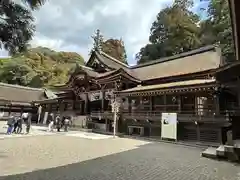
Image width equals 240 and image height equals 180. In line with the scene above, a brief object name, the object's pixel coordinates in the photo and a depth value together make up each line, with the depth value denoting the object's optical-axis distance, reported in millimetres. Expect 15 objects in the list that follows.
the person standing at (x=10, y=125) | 12650
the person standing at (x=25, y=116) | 14451
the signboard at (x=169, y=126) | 11227
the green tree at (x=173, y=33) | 26918
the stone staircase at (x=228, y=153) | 6212
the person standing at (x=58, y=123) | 15424
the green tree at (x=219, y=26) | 15930
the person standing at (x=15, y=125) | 13265
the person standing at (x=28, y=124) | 13392
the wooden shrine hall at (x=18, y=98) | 26775
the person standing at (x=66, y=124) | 15686
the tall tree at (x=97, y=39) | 42943
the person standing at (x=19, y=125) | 13437
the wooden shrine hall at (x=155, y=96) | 10545
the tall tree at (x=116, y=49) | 38218
